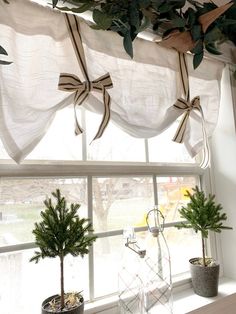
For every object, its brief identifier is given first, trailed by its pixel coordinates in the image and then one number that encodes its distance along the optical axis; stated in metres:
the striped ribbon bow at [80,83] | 0.87
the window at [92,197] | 0.90
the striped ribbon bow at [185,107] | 1.14
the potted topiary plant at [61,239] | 0.82
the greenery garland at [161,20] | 0.82
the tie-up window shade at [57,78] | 0.80
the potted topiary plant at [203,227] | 1.16
